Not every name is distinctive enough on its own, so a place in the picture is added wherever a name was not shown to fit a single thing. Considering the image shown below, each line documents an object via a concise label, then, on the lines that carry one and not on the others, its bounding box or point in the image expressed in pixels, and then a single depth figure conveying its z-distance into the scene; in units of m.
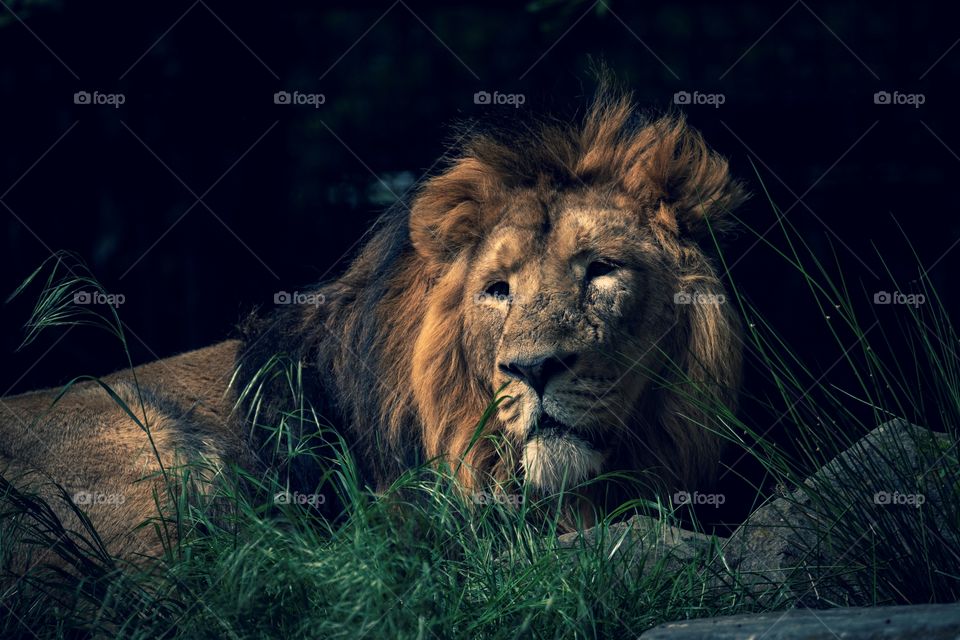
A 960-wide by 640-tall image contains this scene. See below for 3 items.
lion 8.26
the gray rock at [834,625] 5.24
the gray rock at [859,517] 6.81
